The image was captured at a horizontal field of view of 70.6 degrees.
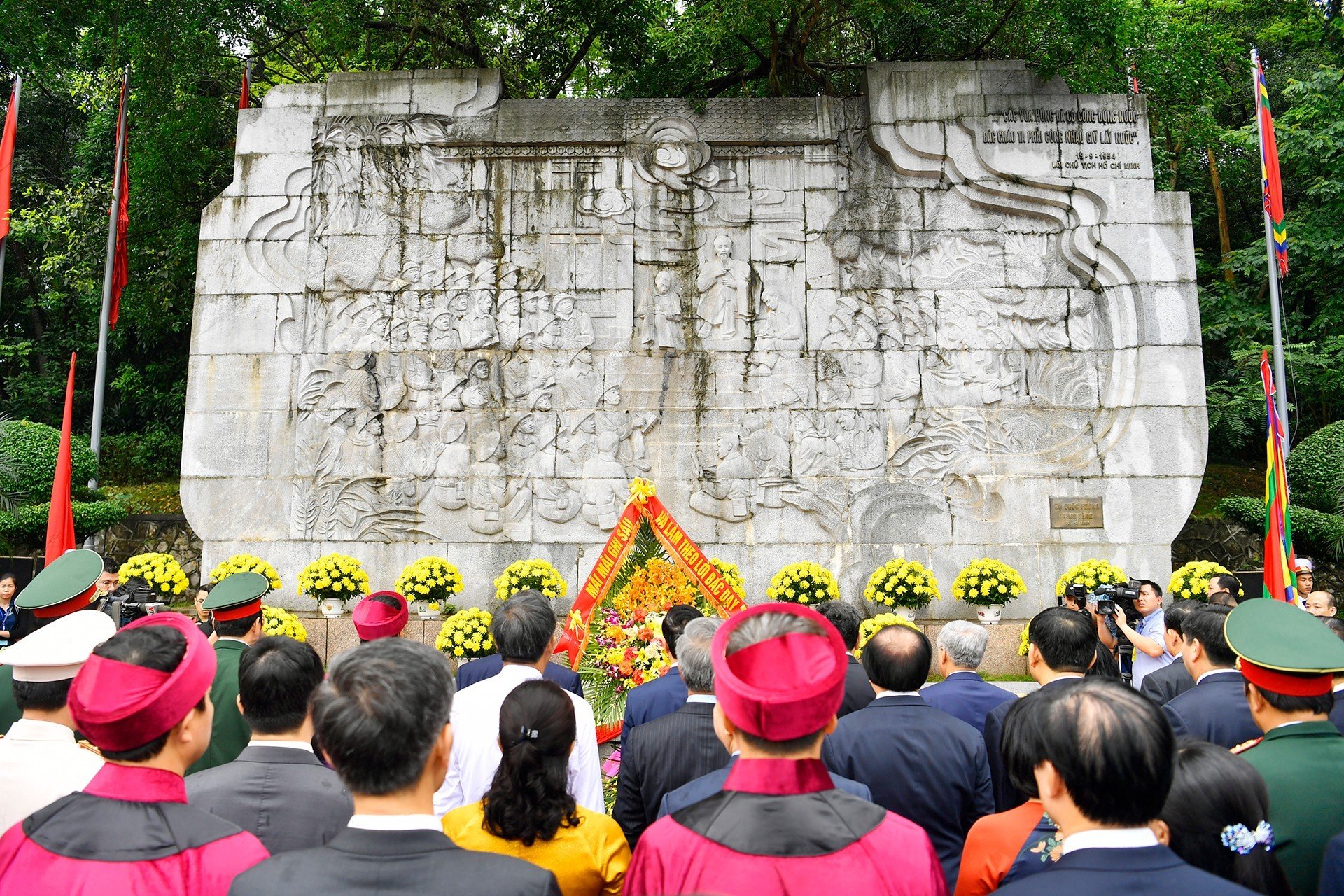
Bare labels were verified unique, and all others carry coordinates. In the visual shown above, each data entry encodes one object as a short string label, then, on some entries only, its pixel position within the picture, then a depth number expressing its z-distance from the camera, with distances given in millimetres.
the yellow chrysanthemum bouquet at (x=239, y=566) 9528
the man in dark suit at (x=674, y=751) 3377
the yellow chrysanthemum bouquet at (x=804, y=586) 9008
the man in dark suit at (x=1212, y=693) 3486
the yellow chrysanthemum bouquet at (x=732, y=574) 8305
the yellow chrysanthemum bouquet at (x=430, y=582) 9586
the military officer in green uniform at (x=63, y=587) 4117
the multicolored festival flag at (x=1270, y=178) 10477
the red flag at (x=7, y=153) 10805
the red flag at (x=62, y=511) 8969
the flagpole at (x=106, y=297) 14016
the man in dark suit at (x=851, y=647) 4254
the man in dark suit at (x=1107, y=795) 1837
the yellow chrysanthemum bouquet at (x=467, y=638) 6723
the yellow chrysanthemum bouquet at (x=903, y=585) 9461
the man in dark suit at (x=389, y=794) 1828
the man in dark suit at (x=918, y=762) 3275
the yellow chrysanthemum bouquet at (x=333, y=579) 9633
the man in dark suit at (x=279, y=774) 2691
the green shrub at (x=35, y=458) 12443
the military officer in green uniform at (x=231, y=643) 3891
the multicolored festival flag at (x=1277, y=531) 8143
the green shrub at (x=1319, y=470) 12359
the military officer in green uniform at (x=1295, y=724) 2668
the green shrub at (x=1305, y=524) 11828
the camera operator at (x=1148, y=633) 5676
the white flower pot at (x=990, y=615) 9602
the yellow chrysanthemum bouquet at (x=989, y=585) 9555
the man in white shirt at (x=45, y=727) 2719
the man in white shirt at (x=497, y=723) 3375
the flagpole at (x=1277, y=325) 10914
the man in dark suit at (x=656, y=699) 4027
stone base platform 9805
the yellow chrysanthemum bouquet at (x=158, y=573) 8773
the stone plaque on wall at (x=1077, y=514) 10445
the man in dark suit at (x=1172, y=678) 4426
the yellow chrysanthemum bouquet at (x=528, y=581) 9406
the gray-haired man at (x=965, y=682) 3883
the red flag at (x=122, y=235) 14148
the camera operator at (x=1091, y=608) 5613
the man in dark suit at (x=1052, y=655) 3654
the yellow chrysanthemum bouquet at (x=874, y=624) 6645
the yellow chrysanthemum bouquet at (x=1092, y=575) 9461
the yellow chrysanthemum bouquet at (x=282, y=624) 7727
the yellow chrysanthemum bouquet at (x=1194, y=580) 8109
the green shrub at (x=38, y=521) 11742
